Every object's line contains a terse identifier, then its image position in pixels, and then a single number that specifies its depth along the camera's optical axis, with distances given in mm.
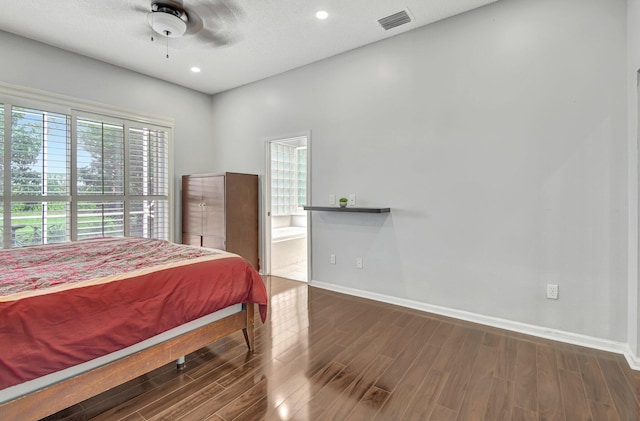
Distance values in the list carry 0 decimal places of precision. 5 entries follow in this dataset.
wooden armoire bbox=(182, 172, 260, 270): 4250
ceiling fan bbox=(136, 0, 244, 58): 2699
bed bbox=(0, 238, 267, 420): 1342
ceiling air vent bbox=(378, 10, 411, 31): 2988
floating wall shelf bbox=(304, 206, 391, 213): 3332
